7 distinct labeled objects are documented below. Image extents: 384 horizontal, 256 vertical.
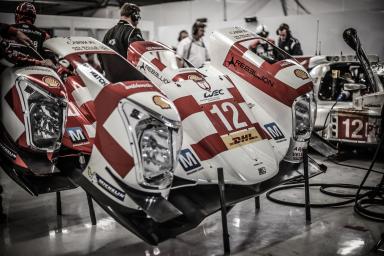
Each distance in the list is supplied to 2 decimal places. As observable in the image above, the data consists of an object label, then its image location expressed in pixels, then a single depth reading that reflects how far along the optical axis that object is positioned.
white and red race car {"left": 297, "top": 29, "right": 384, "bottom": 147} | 5.64
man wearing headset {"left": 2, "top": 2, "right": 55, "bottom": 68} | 4.48
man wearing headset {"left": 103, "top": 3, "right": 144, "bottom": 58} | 4.77
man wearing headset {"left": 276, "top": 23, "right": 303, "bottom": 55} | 9.38
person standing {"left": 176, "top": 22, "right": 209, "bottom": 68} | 8.05
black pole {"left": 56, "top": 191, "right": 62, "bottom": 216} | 4.14
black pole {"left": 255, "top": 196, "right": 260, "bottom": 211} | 4.18
